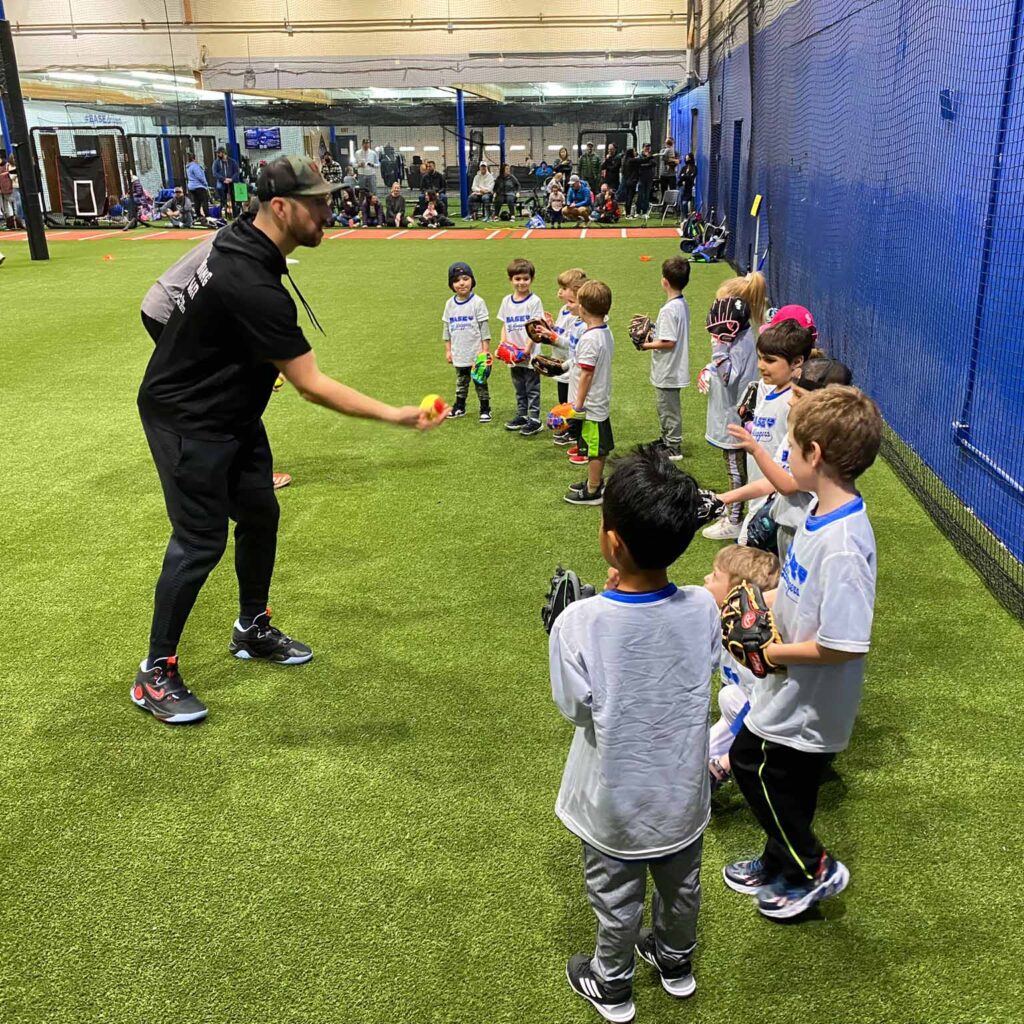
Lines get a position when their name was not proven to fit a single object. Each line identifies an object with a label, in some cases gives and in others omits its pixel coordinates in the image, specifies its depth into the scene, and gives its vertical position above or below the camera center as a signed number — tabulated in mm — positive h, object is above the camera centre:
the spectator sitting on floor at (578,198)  26906 +0
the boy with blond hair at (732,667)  3115 -1547
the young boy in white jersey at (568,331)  6609 -944
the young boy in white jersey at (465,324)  7445 -981
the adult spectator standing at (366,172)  29141 +978
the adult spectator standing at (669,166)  26078 +782
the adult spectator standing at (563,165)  28016 +971
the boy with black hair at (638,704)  2125 -1148
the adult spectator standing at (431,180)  27609 +635
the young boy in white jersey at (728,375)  5344 -1023
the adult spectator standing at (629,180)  27359 +466
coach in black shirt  3305 -673
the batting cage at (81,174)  27828 +1159
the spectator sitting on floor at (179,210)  27641 -19
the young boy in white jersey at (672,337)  6145 -912
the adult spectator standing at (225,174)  26922 +960
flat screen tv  33344 +2381
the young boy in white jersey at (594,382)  5762 -1129
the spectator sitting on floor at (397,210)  27203 -190
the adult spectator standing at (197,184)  26344 +686
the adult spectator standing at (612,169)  28062 +815
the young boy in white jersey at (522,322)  7250 -928
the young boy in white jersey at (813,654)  2412 -1188
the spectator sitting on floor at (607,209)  27219 -340
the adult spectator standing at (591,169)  29641 +877
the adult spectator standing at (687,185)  24453 +245
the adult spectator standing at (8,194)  24006 +554
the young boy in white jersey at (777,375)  3927 -764
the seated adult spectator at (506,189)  28156 +319
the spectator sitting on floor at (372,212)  27484 -231
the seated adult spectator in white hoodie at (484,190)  27500 +314
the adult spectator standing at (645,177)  26891 +527
